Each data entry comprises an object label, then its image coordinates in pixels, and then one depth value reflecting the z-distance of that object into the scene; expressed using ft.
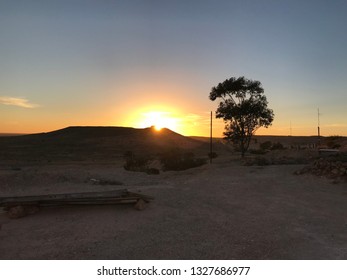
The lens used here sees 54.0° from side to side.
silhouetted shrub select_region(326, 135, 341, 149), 133.90
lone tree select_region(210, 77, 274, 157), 92.02
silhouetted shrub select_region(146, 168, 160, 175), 75.86
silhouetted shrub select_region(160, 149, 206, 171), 88.17
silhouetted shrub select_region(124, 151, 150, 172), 83.75
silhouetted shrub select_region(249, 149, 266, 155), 131.99
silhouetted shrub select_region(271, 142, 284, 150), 163.84
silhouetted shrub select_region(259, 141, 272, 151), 171.36
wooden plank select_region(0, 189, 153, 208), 31.48
